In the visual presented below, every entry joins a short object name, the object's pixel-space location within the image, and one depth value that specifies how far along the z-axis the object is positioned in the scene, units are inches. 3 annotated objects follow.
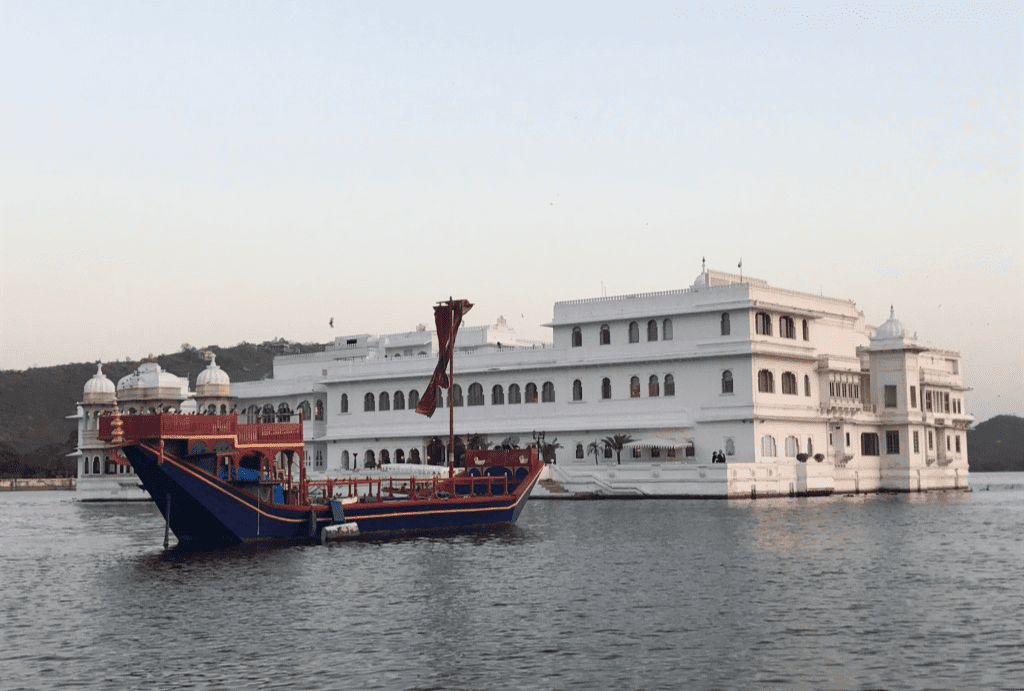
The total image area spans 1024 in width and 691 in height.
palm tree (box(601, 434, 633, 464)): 3006.9
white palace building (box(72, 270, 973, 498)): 2866.6
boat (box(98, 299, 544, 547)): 1583.4
